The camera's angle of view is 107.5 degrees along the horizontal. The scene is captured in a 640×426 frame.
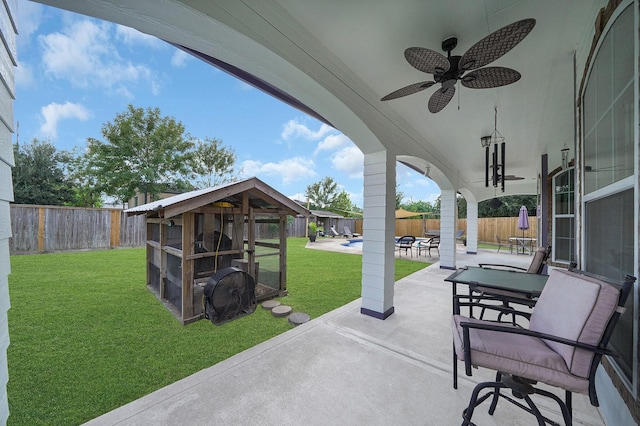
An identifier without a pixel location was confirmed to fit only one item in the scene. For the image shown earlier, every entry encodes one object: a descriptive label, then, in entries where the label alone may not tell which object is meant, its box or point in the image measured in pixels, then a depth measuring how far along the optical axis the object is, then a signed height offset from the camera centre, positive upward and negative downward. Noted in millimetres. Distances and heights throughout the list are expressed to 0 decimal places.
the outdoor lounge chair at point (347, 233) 18062 -1547
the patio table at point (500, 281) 2369 -798
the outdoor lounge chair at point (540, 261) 3451 -715
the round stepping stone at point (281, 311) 3441 -1463
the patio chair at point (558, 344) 1248 -834
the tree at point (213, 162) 17794 +3937
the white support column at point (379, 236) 3361 -339
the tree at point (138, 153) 12422 +3307
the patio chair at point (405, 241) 9298 -1126
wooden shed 3260 -528
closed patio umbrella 9766 -268
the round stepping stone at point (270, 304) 3740 -1487
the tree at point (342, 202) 31339 +1480
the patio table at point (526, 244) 10672 -1466
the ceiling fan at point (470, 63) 1649 +1273
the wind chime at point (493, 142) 3619 +1319
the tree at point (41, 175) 12578 +2021
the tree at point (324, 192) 31952 +2873
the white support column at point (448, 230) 6809 -490
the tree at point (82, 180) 12680 +1794
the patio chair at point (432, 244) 9525 -1341
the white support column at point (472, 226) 10430 -566
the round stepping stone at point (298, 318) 3204 -1482
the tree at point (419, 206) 29239 +929
